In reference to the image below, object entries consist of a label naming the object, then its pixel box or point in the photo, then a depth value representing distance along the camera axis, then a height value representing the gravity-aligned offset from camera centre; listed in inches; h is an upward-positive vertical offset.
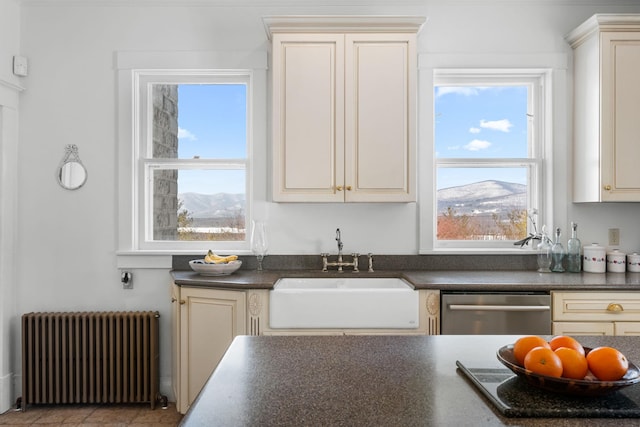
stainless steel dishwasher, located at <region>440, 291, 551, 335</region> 95.6 -21.7
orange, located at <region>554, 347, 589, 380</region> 34.5 -11.7
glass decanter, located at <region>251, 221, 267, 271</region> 117.9 -7.5
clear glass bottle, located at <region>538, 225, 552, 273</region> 116.8 -11.0
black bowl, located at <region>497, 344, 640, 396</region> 33.6 -12.9
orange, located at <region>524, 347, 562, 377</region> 34.8 -11.7
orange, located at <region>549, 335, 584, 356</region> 37.7 -11.1
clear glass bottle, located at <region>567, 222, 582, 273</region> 116.3 -10.9
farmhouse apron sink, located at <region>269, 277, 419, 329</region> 97.3 -20.8
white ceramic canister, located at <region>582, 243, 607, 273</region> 116.0 -12.0
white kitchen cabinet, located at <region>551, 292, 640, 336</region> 96.3 -21.8
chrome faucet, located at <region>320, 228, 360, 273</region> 116.4 -13.0
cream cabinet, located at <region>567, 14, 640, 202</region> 108.8 +25.6
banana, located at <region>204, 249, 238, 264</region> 111.7 -11.5
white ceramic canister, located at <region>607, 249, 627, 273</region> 115.6 -12.7
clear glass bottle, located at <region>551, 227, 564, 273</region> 116.0 -11.2
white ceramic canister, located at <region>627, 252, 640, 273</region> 116.3 -13.0
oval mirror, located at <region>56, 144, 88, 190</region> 122.3 +11.2
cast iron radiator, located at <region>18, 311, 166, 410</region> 115.1 -37.5
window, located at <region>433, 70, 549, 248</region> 127.1 +15.6
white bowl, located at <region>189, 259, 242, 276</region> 108.4 -13.3
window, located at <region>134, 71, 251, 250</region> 126.7 +13.6
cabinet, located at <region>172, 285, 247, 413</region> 100.2 -26.5
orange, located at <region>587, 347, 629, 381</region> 33.9 -11.5
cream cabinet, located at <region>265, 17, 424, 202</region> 108.8 +25.2
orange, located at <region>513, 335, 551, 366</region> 37.9 -11.3
